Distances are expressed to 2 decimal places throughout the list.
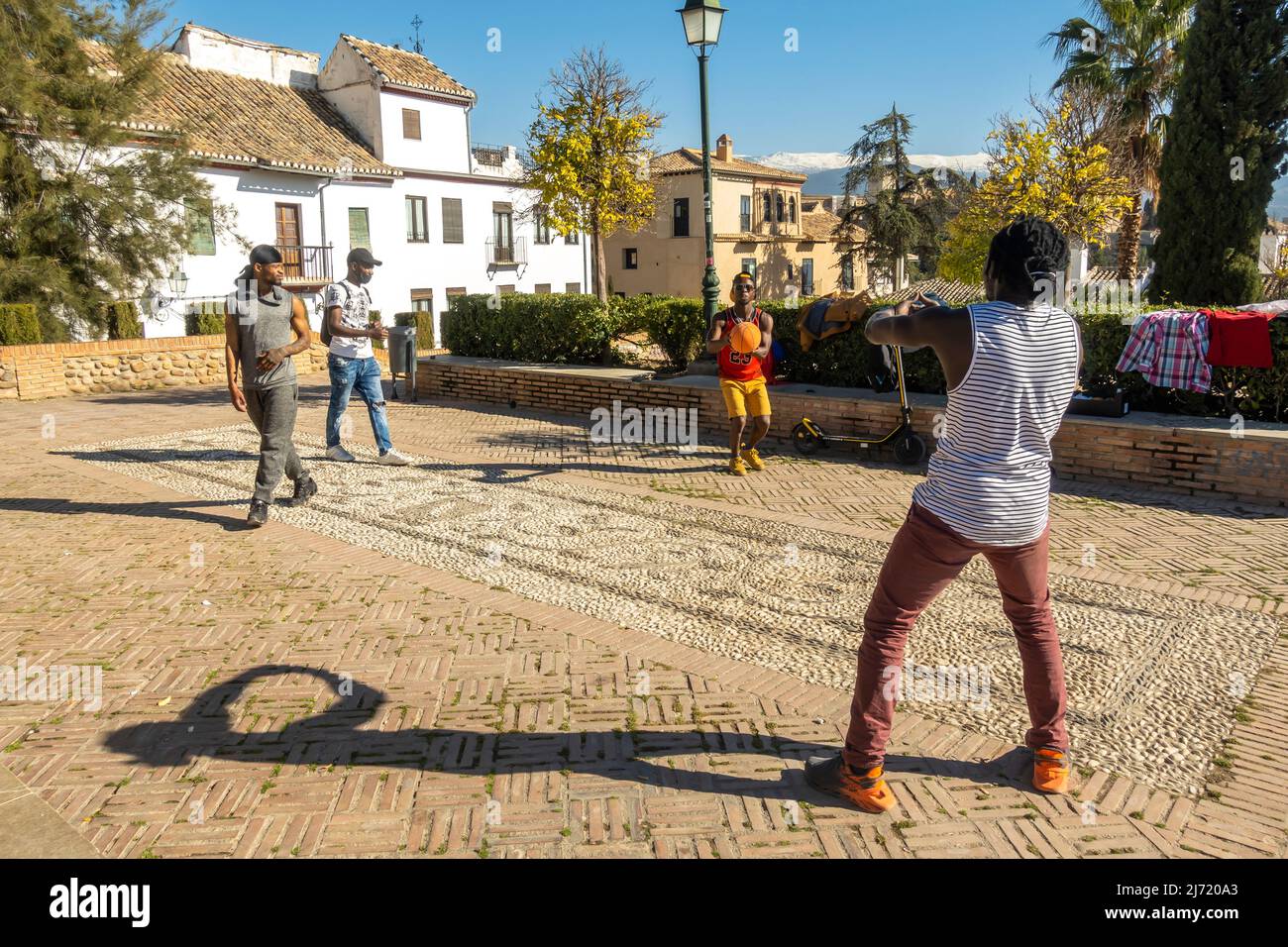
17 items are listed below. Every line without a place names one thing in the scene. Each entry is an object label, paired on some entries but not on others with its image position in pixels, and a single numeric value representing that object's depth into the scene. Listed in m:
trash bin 13.15
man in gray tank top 6.87
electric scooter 8.75
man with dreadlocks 3.01
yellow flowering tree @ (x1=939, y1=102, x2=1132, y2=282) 22.38
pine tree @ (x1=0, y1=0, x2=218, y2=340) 18.06
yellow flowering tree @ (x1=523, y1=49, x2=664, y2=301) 19.59
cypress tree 11.38
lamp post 10.19
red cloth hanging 7.87
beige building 47.84
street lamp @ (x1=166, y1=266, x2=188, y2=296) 24.03
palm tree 19.19
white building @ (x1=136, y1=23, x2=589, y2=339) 26.73
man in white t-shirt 8.57
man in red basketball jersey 8.35
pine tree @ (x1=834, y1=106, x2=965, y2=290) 46.25
